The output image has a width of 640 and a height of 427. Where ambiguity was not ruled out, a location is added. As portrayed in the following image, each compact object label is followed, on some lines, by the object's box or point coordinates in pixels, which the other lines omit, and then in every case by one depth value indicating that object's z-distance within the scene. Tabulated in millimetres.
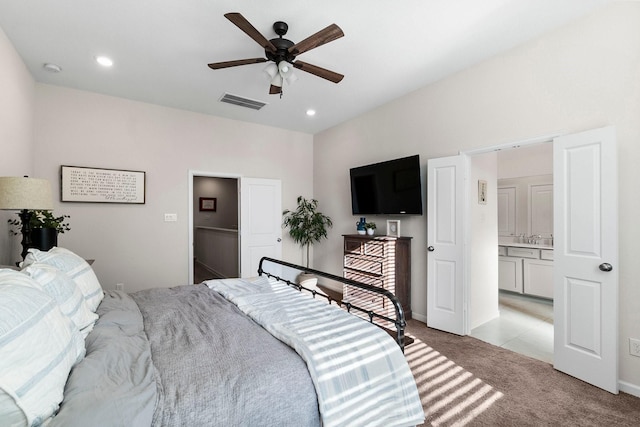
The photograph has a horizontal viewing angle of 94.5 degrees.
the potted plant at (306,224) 5254
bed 891
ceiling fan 2131
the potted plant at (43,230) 2426
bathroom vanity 4375
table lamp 2066
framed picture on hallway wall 8086
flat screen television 3611
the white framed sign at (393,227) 3847
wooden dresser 3650
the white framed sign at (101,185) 3637
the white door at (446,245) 3211
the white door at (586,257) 2184
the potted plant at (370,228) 4090
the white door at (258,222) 4891
